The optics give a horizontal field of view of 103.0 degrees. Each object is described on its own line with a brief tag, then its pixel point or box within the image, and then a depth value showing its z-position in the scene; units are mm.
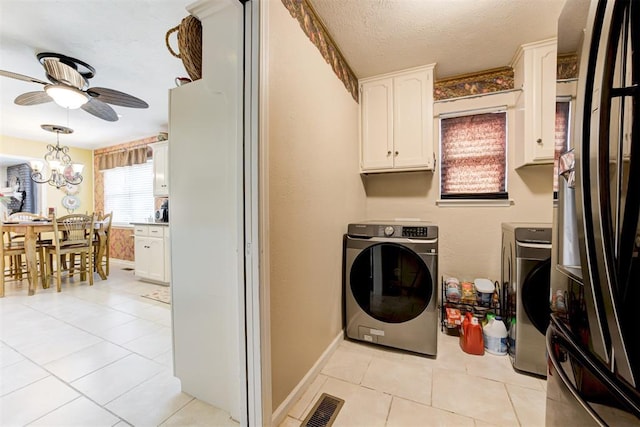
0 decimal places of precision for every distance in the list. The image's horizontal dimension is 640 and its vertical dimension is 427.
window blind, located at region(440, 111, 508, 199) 2285
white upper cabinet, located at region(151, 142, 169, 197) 3940
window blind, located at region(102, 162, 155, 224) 4737
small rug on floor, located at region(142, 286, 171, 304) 3059
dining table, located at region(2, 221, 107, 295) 3223
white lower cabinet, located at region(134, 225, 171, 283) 3621
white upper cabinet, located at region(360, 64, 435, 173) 2158
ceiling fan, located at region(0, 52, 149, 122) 2191
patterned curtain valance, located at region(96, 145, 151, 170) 4617
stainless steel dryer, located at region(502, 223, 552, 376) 1570
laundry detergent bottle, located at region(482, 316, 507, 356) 1820
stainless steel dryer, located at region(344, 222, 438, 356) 1789
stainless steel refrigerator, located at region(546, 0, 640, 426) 423
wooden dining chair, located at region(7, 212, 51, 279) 3661
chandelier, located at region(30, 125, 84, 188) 3684
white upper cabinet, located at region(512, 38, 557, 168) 1855
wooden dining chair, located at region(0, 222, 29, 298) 3114
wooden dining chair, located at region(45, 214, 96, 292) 3365
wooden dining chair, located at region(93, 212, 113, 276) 4016
